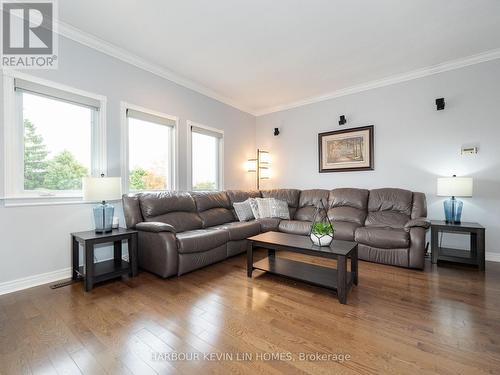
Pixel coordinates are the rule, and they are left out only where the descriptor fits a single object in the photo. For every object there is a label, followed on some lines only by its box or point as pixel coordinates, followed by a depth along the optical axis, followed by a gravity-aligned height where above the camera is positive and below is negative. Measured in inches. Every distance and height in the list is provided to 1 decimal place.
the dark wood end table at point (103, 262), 89.5 -31.0
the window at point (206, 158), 163.9 +21.6
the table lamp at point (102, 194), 95.0 -2.9
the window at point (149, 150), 128.2 +21.7
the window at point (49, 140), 89.9 +20.8
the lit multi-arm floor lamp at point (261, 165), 208.4 +19.4
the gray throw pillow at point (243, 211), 155.5 -16.5
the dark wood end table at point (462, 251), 109.1 -30.4
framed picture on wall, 160.9 +26.3
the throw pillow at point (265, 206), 161.6 -14.0
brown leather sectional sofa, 103.8 -21.7
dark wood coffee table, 80.1 -32.2
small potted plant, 90.5 -18.9
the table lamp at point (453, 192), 115.7 -3.4
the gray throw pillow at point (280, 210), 163.0 -16.7
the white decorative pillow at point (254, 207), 160.0 -14.3
